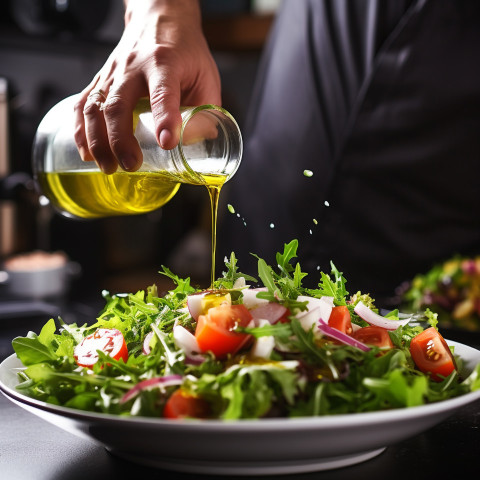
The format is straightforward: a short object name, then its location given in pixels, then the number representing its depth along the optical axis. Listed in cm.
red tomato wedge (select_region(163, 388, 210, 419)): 70
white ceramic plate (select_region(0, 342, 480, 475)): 62
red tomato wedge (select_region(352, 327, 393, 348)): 88
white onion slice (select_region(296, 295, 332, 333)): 83
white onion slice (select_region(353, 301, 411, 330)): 96
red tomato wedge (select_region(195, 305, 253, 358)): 80
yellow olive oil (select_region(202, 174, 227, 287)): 107
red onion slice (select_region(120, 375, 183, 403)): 73
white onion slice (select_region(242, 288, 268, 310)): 88
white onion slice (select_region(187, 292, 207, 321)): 90
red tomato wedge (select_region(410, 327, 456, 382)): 88
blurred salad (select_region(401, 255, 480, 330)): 181
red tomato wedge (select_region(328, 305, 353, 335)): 89
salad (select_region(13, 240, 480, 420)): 72
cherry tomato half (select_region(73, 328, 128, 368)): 89
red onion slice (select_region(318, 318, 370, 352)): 83
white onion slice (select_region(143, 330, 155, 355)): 89
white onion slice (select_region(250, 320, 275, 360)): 77
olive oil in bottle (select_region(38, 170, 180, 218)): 118
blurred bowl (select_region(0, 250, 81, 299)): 213
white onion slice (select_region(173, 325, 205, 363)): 81
